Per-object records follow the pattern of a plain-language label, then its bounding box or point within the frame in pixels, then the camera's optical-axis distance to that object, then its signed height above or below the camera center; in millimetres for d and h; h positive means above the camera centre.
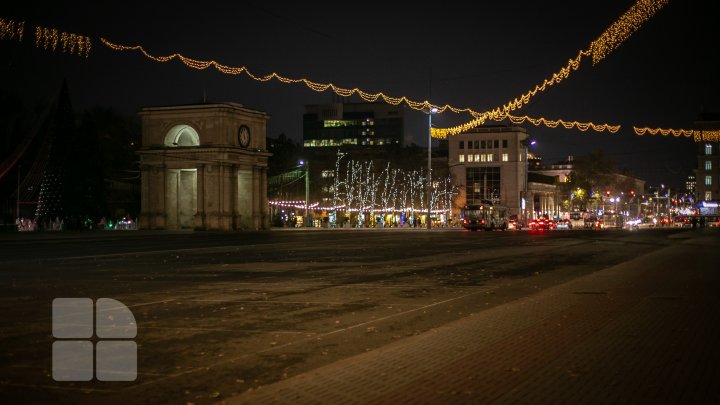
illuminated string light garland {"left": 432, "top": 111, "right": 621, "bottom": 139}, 52262 +7235
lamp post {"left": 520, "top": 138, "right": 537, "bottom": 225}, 81212 +8437
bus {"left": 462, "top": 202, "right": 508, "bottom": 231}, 83375 +171
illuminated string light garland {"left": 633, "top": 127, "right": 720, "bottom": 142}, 55403 +6368
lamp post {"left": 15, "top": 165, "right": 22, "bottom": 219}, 74362 +1322
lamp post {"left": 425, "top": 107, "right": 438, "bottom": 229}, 73812 +7543
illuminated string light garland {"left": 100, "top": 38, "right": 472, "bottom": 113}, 45897 +8347
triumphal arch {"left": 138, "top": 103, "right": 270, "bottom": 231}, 78375 +5778
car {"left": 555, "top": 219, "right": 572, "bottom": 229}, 111450 -886
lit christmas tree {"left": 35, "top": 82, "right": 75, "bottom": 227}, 80562 +5809
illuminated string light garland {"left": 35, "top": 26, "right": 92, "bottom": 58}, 32906 +8417
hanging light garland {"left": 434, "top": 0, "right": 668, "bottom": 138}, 26766 +7356
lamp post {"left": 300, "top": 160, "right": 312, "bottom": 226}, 97256 +63
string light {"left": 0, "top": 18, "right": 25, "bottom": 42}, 31438 +8385
